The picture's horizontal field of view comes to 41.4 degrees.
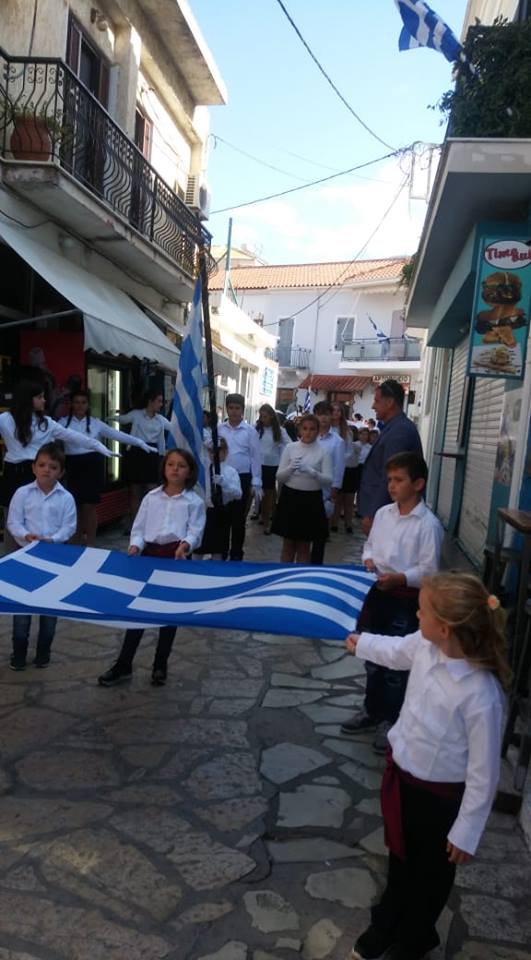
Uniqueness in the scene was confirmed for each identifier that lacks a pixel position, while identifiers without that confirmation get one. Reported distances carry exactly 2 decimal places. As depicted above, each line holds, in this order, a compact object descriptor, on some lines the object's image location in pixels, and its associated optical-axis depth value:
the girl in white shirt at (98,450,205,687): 4.31
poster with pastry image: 5.98
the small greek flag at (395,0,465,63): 7.14
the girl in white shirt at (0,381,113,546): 5.62
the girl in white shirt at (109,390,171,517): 9.38
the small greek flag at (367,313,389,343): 36.31
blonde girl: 2.02
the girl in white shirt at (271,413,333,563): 6.25
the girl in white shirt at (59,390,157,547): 7.15
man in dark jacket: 4.75
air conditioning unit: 16.03
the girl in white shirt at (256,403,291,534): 10.04
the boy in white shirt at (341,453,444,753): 3.54
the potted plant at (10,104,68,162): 8.28
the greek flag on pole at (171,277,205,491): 5.38
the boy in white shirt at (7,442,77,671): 4.45
